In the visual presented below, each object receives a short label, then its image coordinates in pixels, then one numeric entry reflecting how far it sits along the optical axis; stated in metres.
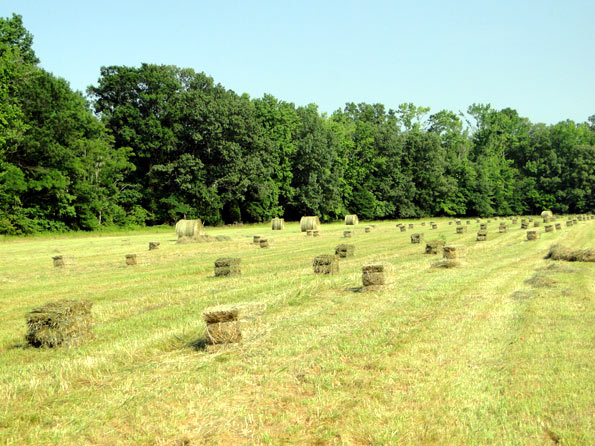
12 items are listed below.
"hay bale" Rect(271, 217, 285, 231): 51.34
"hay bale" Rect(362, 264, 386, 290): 13.47
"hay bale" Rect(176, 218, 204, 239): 36.62
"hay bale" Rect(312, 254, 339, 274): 16.97
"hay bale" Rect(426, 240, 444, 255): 22.47
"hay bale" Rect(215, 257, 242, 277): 17.53
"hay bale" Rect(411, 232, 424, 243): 29.11
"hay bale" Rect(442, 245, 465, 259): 18.23
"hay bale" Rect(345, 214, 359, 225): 60.83
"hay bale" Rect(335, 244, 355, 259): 22.87
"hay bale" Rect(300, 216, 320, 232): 46.22
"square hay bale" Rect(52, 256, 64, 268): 21.72
